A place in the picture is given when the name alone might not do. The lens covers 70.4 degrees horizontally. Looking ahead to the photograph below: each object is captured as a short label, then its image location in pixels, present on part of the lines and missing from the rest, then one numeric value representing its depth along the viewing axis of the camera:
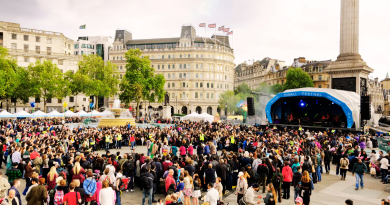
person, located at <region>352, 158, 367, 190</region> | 11.55
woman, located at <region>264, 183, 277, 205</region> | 7.17
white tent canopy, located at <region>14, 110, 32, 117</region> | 35.15
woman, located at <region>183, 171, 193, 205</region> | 8.41
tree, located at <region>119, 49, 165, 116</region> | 54.75
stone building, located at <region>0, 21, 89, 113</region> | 62.00
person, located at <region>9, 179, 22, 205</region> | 7.28
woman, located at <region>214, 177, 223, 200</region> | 8.71
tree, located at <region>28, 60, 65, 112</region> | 53.03
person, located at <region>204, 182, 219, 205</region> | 7.54
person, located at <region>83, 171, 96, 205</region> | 7.95
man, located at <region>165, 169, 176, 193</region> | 9.04
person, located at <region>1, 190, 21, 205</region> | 6.71
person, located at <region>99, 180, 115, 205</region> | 7.25
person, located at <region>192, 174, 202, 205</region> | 8.28
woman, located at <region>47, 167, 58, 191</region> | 8.79
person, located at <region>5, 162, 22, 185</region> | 9.87
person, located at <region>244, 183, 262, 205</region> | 7.70
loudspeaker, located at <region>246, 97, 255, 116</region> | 31.59
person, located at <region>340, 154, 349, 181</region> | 12.84
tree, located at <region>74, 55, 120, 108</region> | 55.53
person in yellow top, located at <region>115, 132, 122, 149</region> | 21.58
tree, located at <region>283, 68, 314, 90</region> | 64.44
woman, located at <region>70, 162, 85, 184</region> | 8.81
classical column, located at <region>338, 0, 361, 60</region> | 33.00
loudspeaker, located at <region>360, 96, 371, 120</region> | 23.20
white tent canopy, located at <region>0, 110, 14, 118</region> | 32.75
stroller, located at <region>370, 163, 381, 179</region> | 13.93
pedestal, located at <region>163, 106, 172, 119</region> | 46.56
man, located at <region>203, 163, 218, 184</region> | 9.73
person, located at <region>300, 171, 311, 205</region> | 8.86
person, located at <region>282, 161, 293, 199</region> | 10.11
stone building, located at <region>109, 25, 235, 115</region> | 75.88
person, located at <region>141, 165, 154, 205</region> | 9.03
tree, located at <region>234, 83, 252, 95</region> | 78.68
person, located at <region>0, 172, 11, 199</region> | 7.67
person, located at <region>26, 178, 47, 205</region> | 7.26
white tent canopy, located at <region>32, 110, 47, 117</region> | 36.56
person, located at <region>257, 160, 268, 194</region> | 10.78
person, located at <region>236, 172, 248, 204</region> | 8.60
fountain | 34.08
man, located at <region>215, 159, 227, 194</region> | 10.35
